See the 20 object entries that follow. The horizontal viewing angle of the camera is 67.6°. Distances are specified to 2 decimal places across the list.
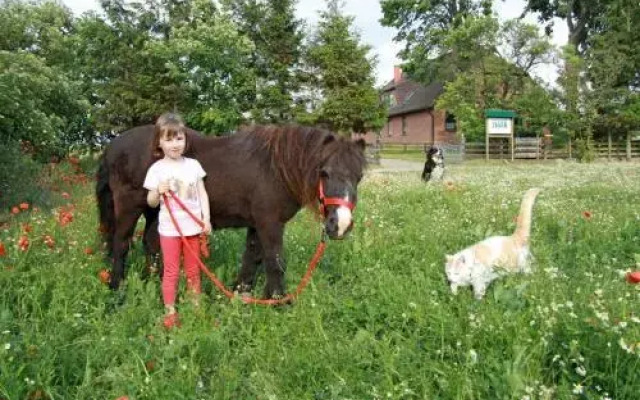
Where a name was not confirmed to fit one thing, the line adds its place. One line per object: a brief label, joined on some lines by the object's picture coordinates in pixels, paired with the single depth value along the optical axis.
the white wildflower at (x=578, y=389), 2.24
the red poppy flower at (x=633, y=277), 2.45
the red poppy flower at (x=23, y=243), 4.11
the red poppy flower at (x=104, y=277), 3.92
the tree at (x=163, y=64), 21.16
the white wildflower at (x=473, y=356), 2.53
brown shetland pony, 3.66
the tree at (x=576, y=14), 36.41
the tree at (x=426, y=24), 37.31
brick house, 45.97
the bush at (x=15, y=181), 7.77
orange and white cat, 3.77
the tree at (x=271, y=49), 24.97
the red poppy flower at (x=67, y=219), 4.82
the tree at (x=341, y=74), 25.95
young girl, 3.80
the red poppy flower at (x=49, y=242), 4.51
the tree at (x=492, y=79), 29.83
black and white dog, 14.70
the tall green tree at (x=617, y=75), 28.83
